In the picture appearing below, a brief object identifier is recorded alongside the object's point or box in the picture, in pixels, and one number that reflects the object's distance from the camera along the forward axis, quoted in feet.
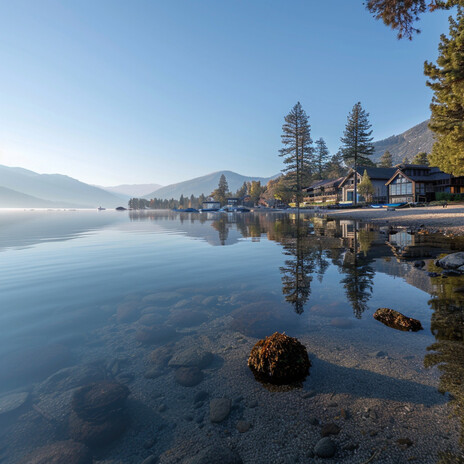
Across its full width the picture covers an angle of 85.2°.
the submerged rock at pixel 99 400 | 10.79
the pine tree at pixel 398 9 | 29.32
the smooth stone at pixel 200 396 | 11.34
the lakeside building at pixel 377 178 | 198.18
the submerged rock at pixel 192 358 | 13.97
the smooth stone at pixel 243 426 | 9.50
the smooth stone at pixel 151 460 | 8.51
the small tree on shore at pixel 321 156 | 365.40
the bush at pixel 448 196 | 147.64
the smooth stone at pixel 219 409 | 10.25
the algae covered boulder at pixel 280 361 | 12.20
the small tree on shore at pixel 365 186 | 183.08
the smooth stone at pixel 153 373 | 13.21
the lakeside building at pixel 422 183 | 162.71
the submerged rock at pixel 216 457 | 8.23
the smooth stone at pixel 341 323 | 17.54
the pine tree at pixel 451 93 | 41.78
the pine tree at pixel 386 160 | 309.81
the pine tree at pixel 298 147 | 212.23
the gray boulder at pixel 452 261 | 29.74
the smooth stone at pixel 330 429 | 9.01
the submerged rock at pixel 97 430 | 9.63
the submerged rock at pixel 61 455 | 8.74
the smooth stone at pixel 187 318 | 19.44
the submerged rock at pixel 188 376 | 12.57
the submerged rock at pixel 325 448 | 8.13
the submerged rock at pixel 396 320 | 16.47
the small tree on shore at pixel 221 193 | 447.75
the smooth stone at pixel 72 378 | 12.65
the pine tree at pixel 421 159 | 229.45
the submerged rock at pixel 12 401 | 11.22
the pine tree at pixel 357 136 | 217.77
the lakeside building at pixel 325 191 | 242.99
